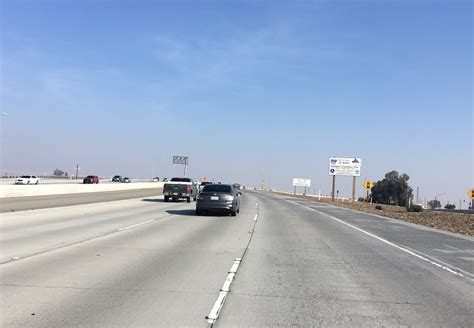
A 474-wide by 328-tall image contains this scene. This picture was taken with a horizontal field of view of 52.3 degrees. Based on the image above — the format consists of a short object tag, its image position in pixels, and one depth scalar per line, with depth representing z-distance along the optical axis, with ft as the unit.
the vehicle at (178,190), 124.98
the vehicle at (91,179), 258.94
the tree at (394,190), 344.32
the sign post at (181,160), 351.25
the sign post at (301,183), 345.64
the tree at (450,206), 332.27
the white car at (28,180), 214.07
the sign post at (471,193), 192.59
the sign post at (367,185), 181.94
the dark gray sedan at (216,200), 79.15
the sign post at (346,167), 215.72
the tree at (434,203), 403.30
